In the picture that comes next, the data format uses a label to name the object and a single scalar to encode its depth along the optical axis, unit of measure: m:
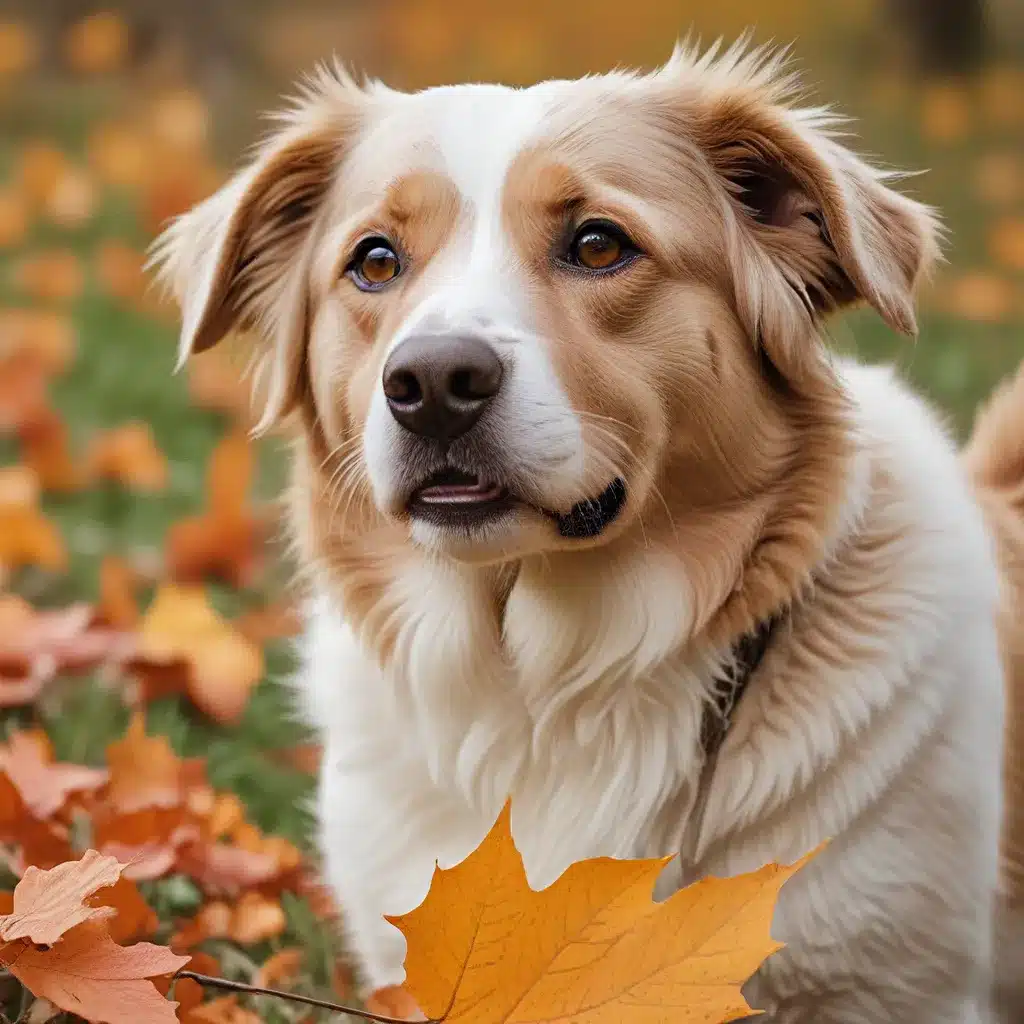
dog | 2.22
